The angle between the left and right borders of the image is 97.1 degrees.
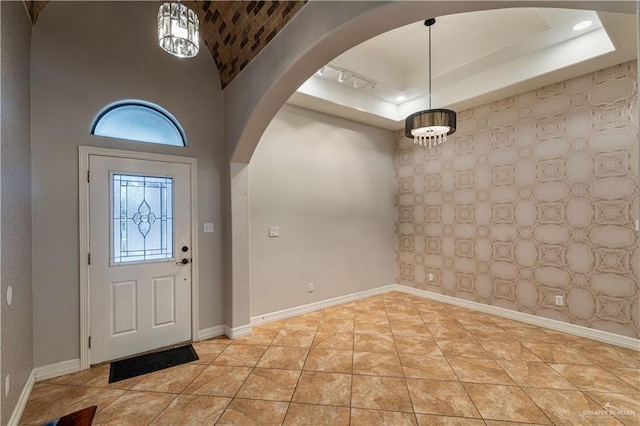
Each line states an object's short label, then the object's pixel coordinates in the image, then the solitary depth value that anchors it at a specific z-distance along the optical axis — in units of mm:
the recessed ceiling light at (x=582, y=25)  2879
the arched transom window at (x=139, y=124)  2896
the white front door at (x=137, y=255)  2799
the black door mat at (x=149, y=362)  2627
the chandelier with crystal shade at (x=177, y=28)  1903
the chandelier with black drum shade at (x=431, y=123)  3051
